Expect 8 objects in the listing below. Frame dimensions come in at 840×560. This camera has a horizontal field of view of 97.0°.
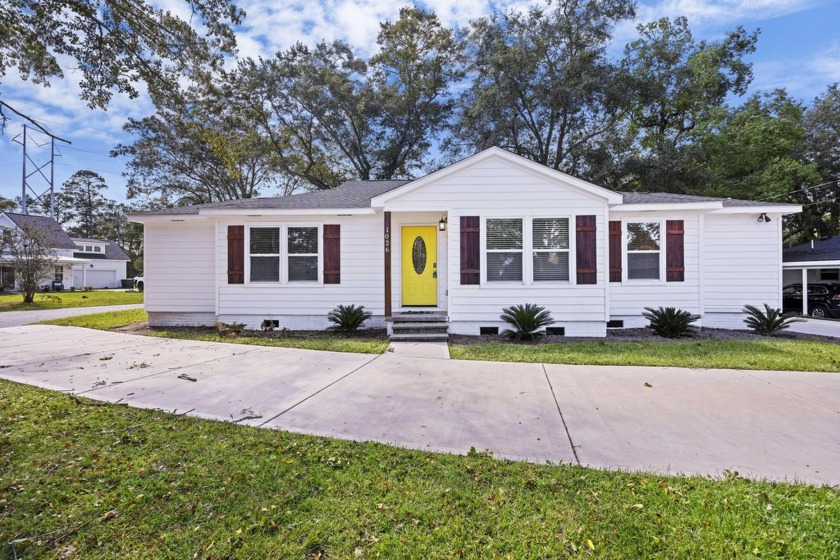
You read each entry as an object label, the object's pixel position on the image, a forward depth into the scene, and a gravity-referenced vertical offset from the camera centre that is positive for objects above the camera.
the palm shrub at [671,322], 7.94 -0.90
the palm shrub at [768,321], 8.32 -0.91
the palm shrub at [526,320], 7.72 -0.83
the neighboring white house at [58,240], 27.53 +3.26
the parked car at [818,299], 12.47 -0.65
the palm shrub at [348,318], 8.55 -0.86
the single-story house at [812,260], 13.20 +0.74
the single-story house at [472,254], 8.25 +0.65
